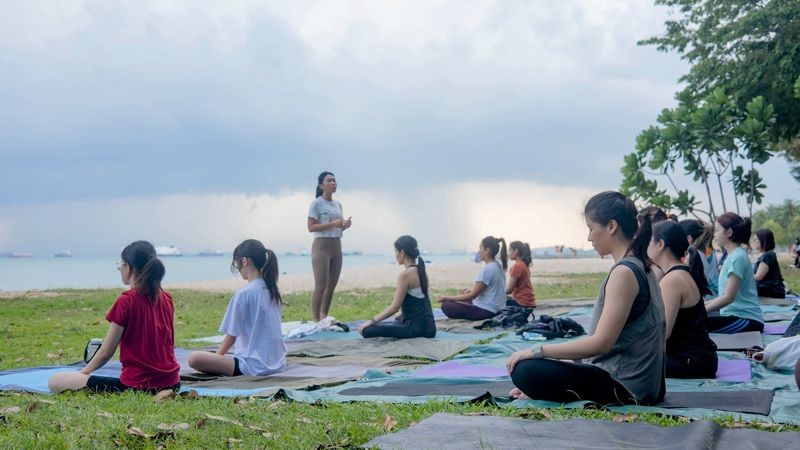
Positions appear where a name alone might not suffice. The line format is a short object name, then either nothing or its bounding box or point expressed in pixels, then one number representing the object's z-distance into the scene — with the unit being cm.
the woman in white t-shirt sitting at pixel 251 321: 714
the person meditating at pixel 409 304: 933
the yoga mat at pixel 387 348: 839
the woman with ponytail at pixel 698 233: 876
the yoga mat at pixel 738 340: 782
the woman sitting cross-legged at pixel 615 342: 466
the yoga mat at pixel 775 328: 902
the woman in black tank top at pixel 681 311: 595
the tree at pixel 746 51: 2006
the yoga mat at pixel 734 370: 616
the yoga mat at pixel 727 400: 498
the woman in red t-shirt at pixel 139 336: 597
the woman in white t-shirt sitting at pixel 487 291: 1158
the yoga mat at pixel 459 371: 678
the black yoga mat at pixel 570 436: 386
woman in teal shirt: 823
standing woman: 1152
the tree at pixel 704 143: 1889
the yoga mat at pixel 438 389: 572
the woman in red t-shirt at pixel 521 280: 1240
